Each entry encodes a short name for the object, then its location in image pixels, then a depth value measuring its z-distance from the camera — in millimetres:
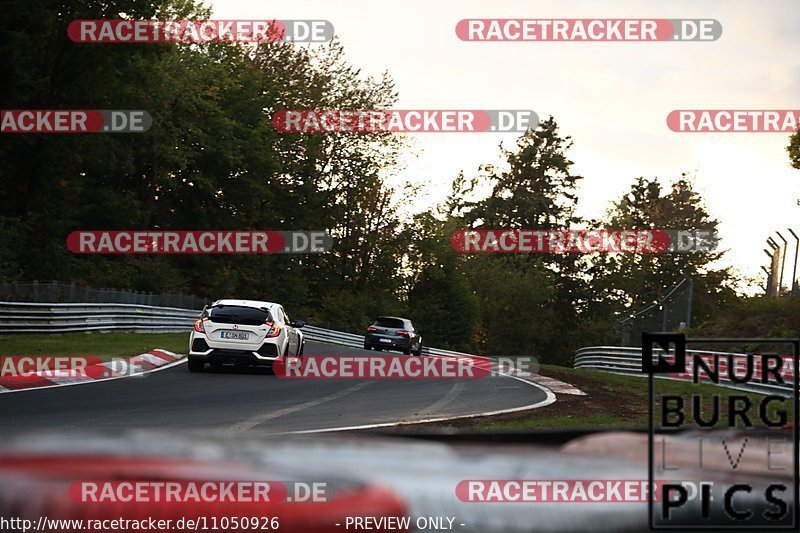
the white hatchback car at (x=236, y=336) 18859
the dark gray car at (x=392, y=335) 40906
